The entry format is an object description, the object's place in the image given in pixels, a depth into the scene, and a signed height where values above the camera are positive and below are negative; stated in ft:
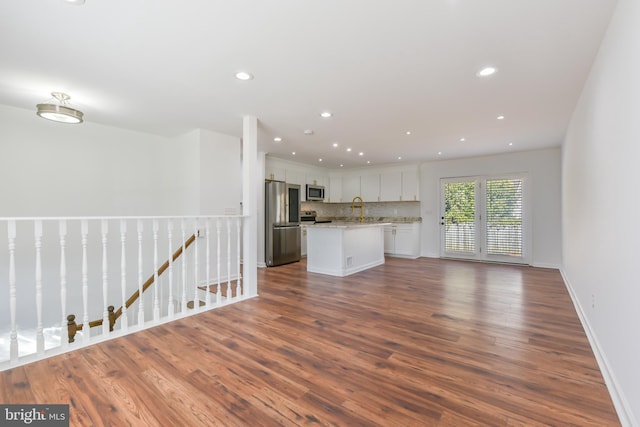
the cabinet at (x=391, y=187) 24.57 +2.33
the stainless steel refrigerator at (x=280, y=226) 20.01 -0.80
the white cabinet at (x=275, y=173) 21.53 +3.18
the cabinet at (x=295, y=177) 23.21 +3.07
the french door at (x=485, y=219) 19.80 -0.47
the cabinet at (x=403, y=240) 23.45 -2.21
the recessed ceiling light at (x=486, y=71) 8.36 +4.17
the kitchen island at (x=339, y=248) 17.03 -2.15
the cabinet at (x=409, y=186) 23.79 +2.30
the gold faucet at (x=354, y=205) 25.20 +0.85
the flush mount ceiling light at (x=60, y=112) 9.48 +3.54
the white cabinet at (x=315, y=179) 25.36 +3.16
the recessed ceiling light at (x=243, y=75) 8.71 +4.29
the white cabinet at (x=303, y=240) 23.35 -2.15
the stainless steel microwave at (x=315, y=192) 24.80 +1.92
